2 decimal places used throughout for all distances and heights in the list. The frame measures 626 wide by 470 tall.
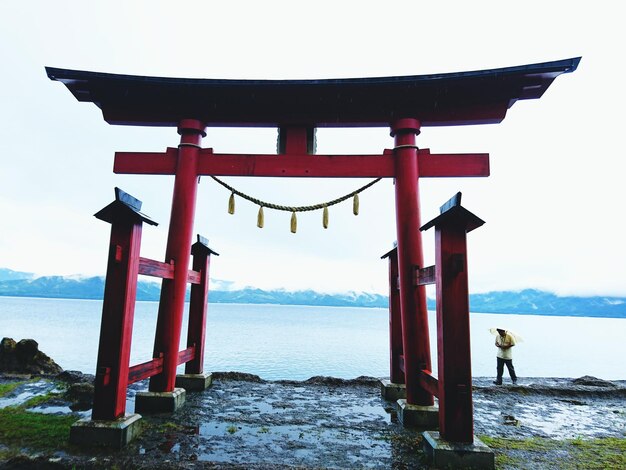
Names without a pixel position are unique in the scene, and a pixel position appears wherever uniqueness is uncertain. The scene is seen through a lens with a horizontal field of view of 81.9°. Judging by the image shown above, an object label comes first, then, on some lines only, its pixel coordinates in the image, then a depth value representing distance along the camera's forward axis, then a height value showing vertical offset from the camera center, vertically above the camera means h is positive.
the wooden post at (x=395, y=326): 6.99 -0.46
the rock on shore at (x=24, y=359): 8.91 -1.63
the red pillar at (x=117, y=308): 4.57 -0.16
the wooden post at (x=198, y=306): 7.56 -0.18
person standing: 9.18 -1.18
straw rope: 6.61 +1.78
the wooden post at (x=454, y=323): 4.16 -0.23
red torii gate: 5.95 +3.30
